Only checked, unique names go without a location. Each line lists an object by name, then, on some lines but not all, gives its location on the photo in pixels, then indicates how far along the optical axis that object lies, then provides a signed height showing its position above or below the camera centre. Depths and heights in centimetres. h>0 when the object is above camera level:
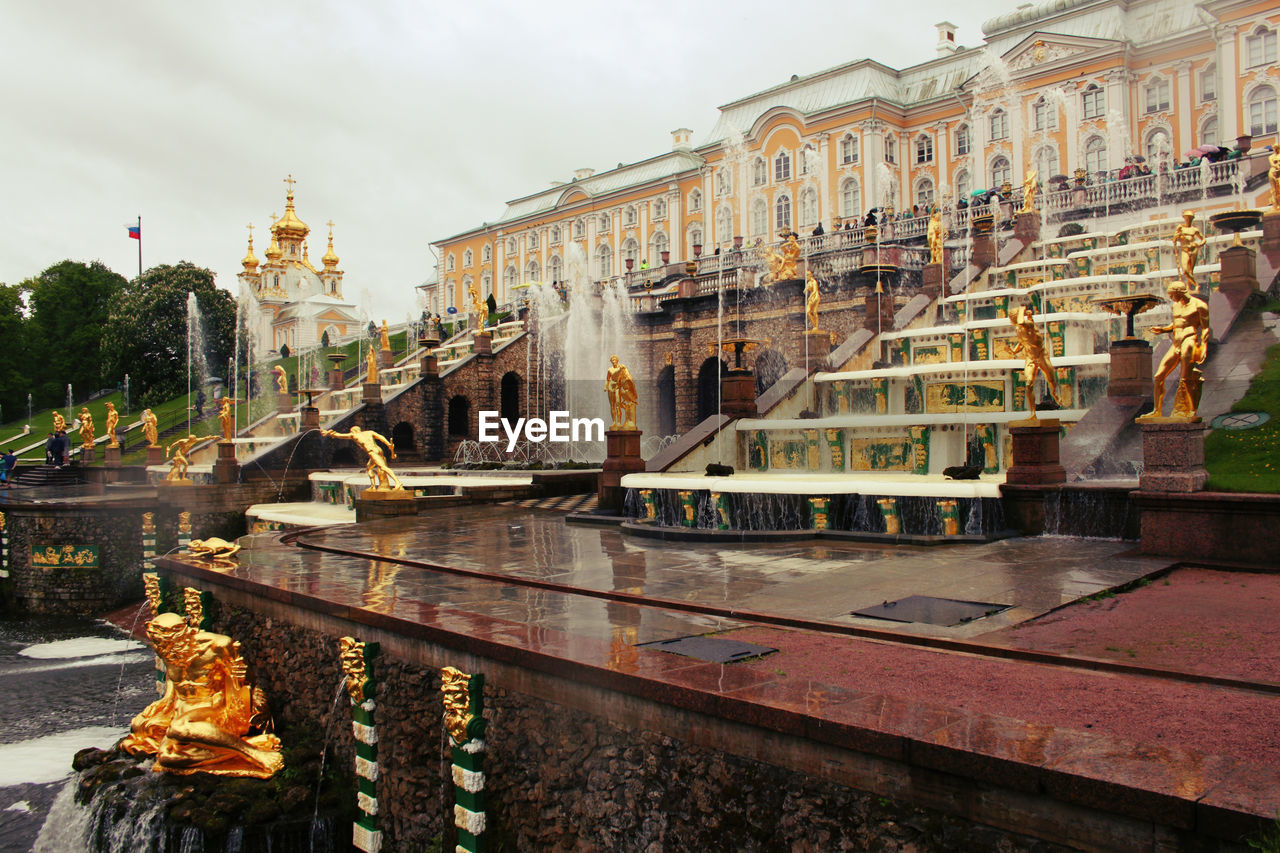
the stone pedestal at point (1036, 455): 1120 -25
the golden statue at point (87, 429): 3457 +98
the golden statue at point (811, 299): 2168 +336
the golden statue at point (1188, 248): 1412 +284
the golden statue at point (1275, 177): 1809 +501
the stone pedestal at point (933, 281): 2342 +400
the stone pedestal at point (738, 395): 1803 +91
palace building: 3850 +1535
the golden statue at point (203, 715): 851 -249
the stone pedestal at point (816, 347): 2034 +206
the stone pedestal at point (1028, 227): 2567 +581
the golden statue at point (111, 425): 3341 +108
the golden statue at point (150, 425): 3350 +105
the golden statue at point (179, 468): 2534 -41
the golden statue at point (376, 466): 1627 -31
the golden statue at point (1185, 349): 961 +87
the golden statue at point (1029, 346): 1157 +114
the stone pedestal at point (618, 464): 1575 -37
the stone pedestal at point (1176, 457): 928 -27
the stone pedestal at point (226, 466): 2541 -40
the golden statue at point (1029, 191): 2608 +696
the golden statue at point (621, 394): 1647 +90
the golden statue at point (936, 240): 2422 +525
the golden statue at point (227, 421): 2723 +93
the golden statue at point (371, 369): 3250 +286
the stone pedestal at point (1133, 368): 1295 +90
